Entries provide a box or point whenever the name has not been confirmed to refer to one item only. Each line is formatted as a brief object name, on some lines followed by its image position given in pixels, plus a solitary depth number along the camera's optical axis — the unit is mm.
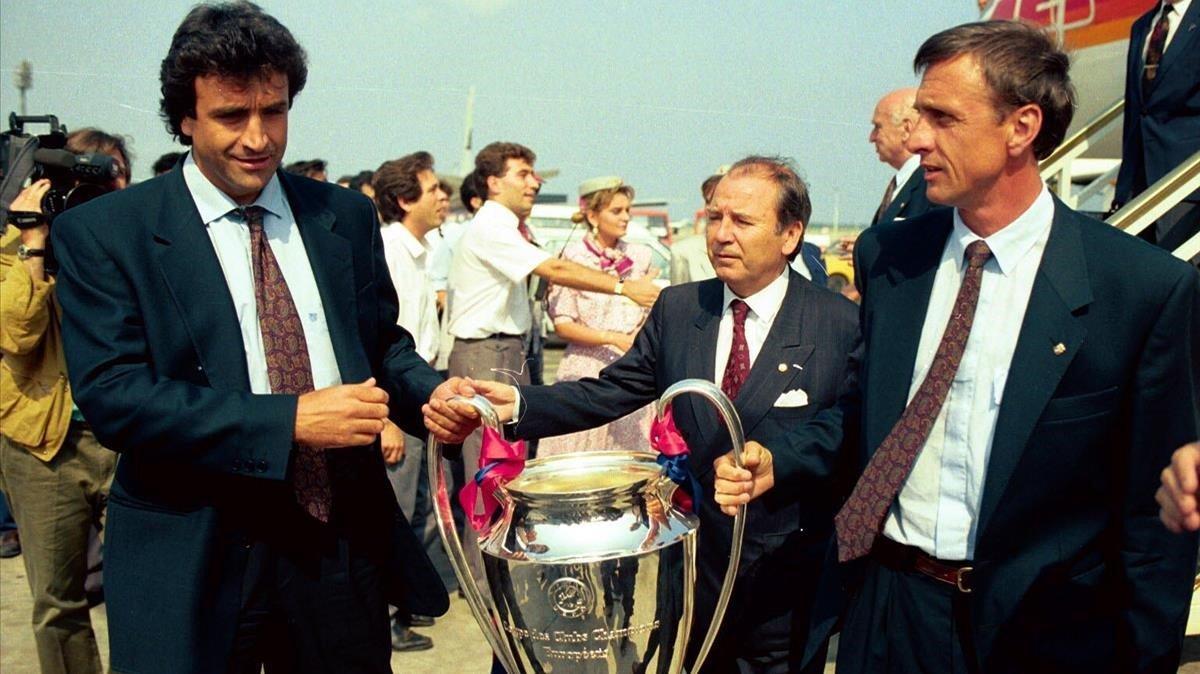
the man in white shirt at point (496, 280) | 5684
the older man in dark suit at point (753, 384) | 3098
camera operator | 3992
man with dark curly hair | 2295
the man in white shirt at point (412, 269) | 5605
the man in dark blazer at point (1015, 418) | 2182
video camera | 3928
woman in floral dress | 5520
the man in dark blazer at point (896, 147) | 5355
